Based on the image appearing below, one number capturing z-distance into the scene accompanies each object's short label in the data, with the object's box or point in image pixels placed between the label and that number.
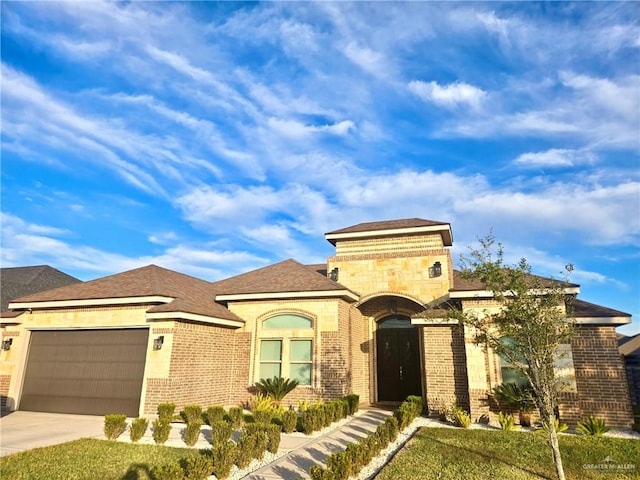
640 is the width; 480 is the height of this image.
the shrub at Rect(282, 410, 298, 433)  10.94
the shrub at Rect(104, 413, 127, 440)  9.89
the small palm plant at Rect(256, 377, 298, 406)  14.38
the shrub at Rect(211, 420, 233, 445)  9.17
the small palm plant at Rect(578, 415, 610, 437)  10.71
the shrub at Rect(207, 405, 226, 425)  11.48
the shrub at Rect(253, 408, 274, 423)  11.51
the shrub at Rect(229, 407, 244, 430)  11.35
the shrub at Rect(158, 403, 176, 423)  11.06
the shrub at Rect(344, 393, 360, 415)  13.96
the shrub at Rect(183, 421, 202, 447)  9.28
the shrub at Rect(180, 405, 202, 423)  11.40
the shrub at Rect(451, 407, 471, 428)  11.95
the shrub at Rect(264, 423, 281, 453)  8.80
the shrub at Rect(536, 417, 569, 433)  10.95
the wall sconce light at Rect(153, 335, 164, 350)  13.42
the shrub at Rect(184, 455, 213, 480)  6.05
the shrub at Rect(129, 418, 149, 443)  9.62
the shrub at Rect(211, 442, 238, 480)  7.06
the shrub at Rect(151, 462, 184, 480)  5.59
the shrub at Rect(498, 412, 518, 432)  11.57
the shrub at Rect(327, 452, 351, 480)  6.17
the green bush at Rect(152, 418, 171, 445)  9.57
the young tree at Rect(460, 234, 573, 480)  7.08
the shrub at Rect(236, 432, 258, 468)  7.79
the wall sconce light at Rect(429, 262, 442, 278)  16.36
